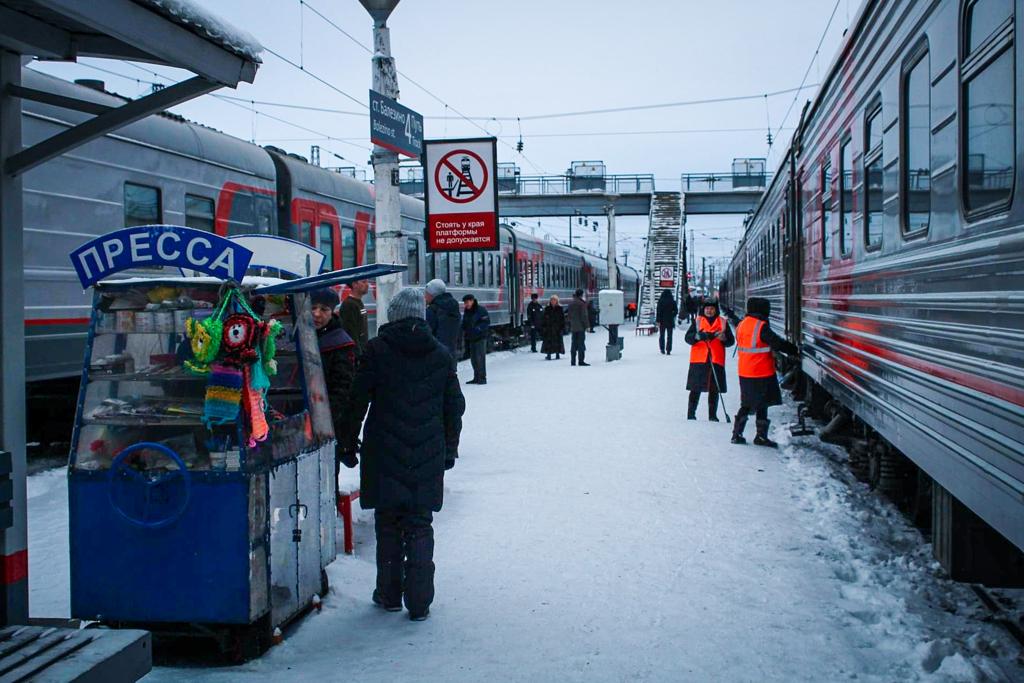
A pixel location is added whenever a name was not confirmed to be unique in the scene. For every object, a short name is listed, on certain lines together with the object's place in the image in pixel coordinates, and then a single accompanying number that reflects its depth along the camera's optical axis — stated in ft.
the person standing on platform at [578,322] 64.34
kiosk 13.44
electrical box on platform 71.31
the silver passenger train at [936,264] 11.17
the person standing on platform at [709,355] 36.96
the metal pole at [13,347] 11.98
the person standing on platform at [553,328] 71.46
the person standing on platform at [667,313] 75.41
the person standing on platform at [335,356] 18.58
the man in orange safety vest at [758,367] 31.68
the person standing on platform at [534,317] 82.79
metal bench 9.17
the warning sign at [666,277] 97.91
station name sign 24.45
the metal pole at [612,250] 127.54
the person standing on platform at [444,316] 38.29
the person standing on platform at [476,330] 50.06
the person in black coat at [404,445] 15.65
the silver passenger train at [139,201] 26.96
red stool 19.54
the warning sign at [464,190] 29.17
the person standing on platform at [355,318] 29.71
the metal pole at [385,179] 25.96
